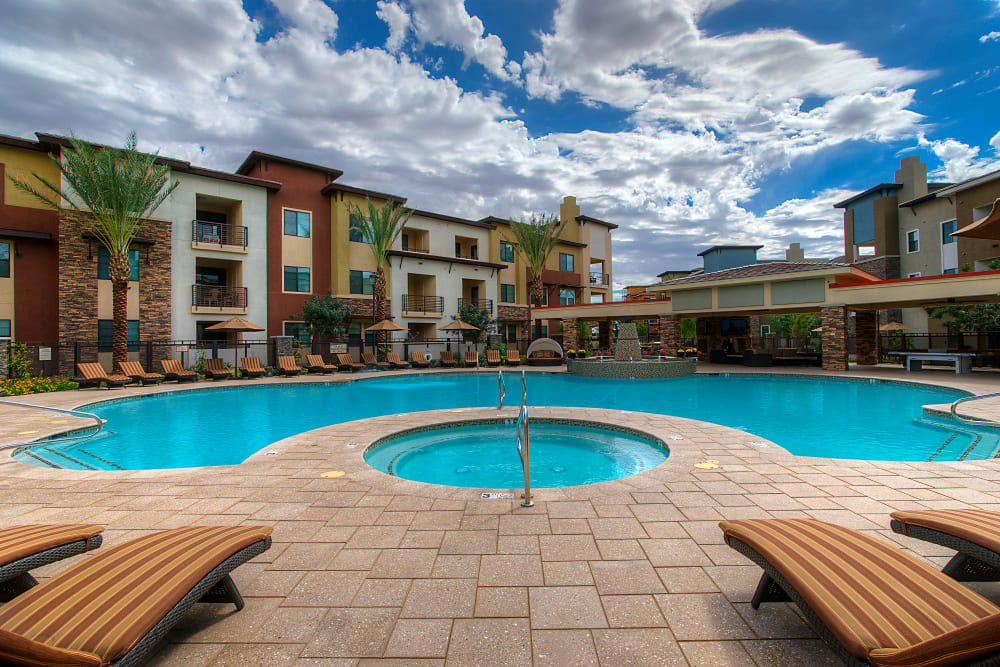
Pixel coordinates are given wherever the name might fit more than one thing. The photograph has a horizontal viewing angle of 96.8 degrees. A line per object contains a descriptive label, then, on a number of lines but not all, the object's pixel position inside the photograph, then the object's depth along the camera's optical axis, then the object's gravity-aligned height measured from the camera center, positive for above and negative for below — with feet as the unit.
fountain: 59.41 -3.92
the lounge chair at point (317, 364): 66.03 -3.62
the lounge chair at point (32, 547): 7.22 -3.55
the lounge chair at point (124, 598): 5.29 -3.57
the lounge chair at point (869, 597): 4.91 -3.59
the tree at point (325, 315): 71.24 +4.15
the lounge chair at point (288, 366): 62.83 -3.59
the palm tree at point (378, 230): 79.46 +19.80
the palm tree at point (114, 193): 51.21 +18.02
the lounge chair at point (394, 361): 72.43 -3.54
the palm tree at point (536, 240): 94.79 +20.93
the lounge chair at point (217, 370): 57.67 -3.72
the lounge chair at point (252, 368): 60.59 -3.74
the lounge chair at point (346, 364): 69.51 -3.77
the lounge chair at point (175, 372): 54.68 -3.73
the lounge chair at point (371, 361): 72.02 -3.51
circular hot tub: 20.20 -6.09
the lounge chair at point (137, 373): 51.29 -3.57
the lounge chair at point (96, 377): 48.83 -3.84
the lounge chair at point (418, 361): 75.97 -3.76
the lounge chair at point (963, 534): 7.25 -3.52
